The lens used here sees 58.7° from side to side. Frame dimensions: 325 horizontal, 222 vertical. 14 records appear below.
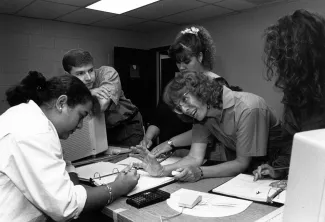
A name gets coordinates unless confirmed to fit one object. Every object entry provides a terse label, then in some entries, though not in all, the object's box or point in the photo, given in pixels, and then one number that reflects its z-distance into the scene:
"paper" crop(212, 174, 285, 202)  1.04
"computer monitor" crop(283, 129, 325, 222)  0.52
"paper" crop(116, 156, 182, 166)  1.57
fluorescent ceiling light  3.35
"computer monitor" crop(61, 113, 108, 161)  1.59
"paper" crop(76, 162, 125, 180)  1.37
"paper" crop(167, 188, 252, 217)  0.94
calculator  1.02
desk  0.91
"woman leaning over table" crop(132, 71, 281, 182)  1.31
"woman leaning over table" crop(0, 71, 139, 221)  0.86
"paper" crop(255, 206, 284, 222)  0.80
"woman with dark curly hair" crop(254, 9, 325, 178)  1.05
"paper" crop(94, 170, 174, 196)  1.18
